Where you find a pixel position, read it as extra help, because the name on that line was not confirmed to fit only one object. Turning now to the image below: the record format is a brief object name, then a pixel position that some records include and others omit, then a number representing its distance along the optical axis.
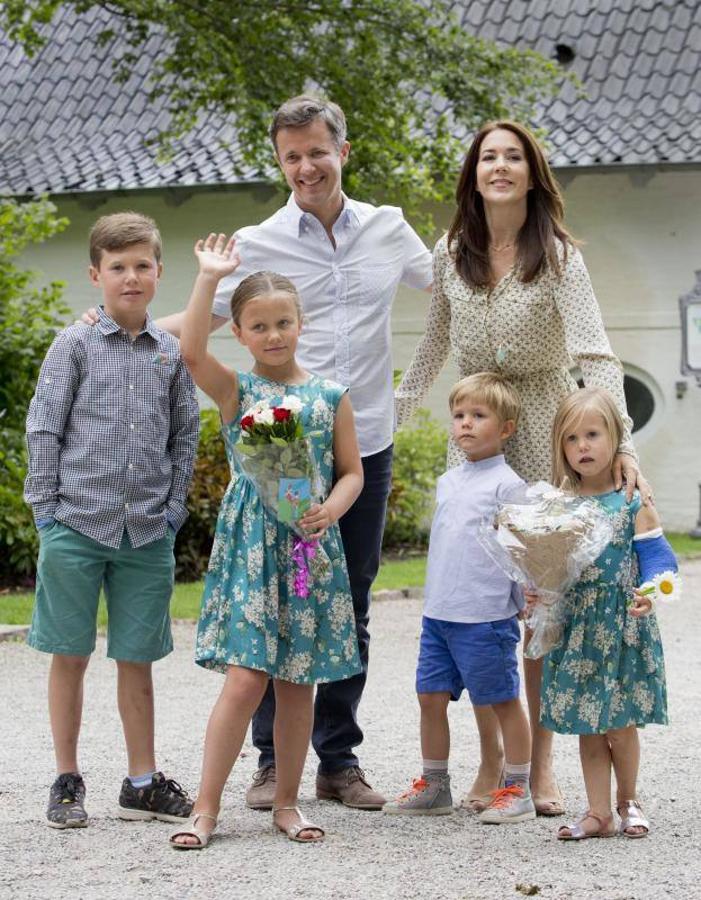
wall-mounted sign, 15.61
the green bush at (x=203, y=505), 11.02
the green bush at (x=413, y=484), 13.31
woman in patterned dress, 4.67
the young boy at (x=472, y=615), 4.64
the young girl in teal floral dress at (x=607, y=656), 4.41
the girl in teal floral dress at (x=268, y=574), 4.36
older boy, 4.64
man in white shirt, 4.78
